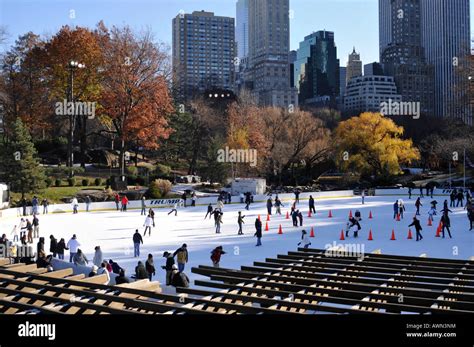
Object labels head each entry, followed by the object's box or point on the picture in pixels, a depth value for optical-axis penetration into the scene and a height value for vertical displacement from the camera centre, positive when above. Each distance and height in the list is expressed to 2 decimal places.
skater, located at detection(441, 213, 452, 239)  22.11 -1.67
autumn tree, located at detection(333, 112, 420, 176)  59.62 +3.34
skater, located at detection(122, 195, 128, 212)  35.78 -1.32
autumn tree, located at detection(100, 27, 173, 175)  48.41 +8.19
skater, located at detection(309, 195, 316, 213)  31.44 -1.32
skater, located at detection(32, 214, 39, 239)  22.91 -1.77
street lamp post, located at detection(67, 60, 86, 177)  47.47 +5.84
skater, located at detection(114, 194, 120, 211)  36.46 -1.15
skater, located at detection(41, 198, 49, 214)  33.17 -1.30
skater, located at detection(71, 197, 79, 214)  34.19 -1.34
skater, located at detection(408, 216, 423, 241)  21.52 -1.82
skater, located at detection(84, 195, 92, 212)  36.17 -1.19
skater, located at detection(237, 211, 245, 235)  23.47 -1.67
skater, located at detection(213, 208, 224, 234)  24.17 -1.59
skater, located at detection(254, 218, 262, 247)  20.67 -1.85
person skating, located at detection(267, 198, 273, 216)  31.14 -1.35
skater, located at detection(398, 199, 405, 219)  29.52 -1.51
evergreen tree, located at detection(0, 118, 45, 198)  38.31 +1.24
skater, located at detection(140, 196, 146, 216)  33.21 -1.60
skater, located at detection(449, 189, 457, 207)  36.12 -1.26
